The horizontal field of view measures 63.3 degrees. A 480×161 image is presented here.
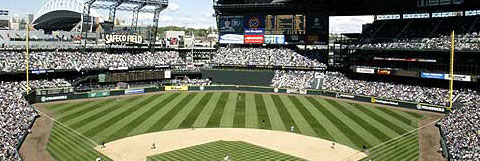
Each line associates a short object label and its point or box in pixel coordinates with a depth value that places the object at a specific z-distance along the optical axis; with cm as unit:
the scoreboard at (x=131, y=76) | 7175
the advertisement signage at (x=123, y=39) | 7538
